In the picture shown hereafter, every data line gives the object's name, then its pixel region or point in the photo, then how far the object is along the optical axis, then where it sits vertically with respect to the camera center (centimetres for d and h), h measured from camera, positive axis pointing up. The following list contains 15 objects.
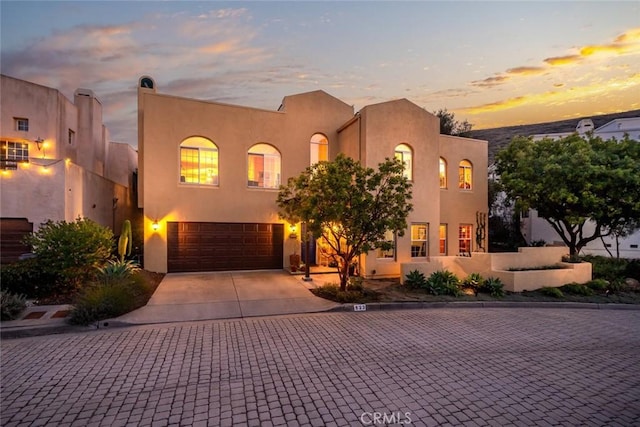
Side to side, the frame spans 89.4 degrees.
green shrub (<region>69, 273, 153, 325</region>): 753 -201
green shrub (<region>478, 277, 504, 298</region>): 1145 -247
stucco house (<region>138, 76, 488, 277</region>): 1381 +244
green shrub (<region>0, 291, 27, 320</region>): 751 -200
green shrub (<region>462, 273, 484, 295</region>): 1188 -233
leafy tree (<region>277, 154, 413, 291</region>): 1014 +47
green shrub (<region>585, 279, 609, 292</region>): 1251 -261
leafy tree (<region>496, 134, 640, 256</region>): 1340 +165
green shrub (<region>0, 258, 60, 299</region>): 909 -165
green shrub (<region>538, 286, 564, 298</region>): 1152 -267
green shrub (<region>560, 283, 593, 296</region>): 1198 -268
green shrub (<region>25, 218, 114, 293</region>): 925 -85
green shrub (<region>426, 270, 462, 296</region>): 1113 -228
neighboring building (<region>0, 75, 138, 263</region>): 1179 +332
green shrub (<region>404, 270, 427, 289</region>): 1174 -223
